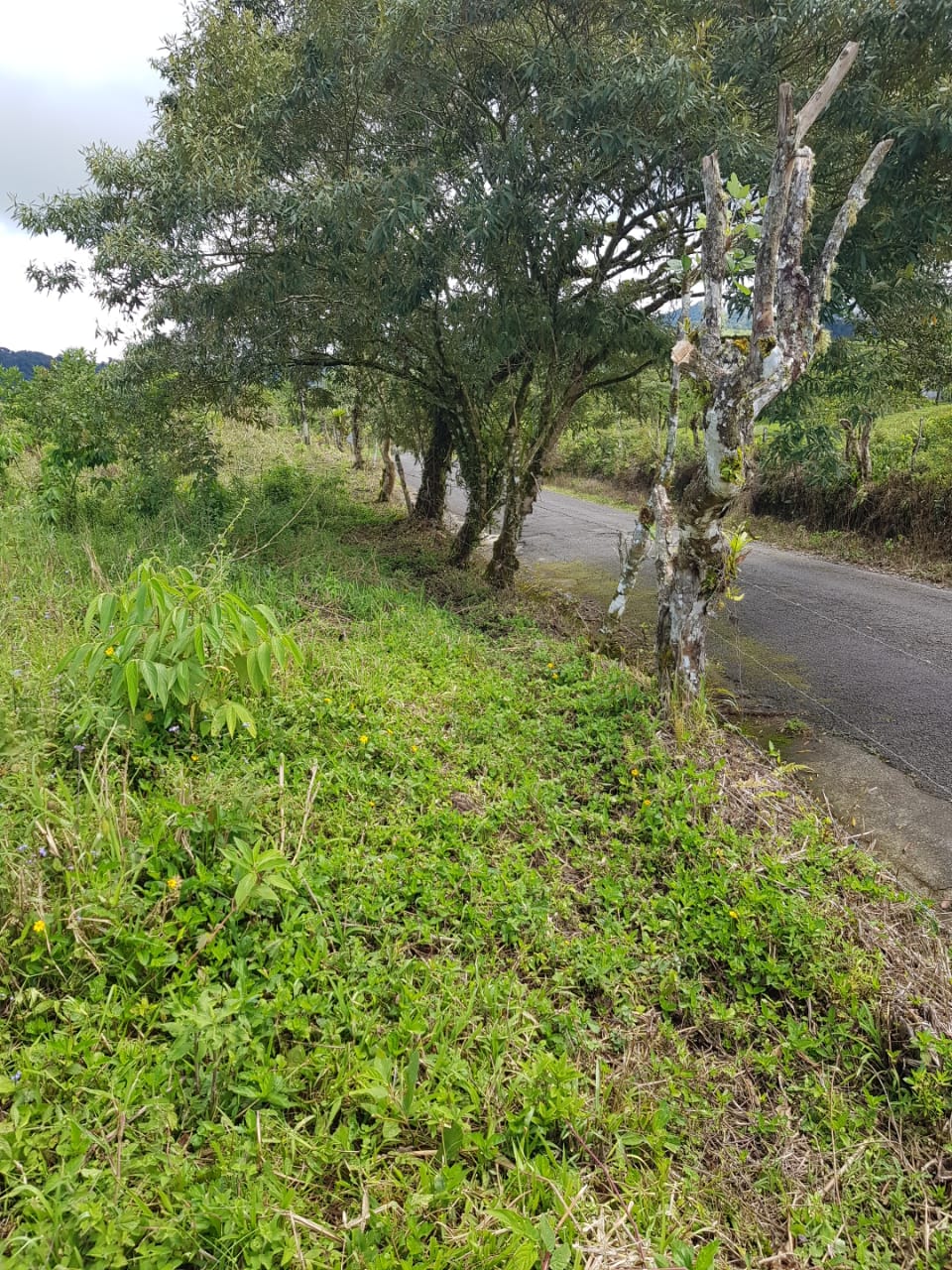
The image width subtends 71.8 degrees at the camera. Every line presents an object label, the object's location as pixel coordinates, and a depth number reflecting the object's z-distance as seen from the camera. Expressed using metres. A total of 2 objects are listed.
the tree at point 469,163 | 4.34
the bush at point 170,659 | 2.71
